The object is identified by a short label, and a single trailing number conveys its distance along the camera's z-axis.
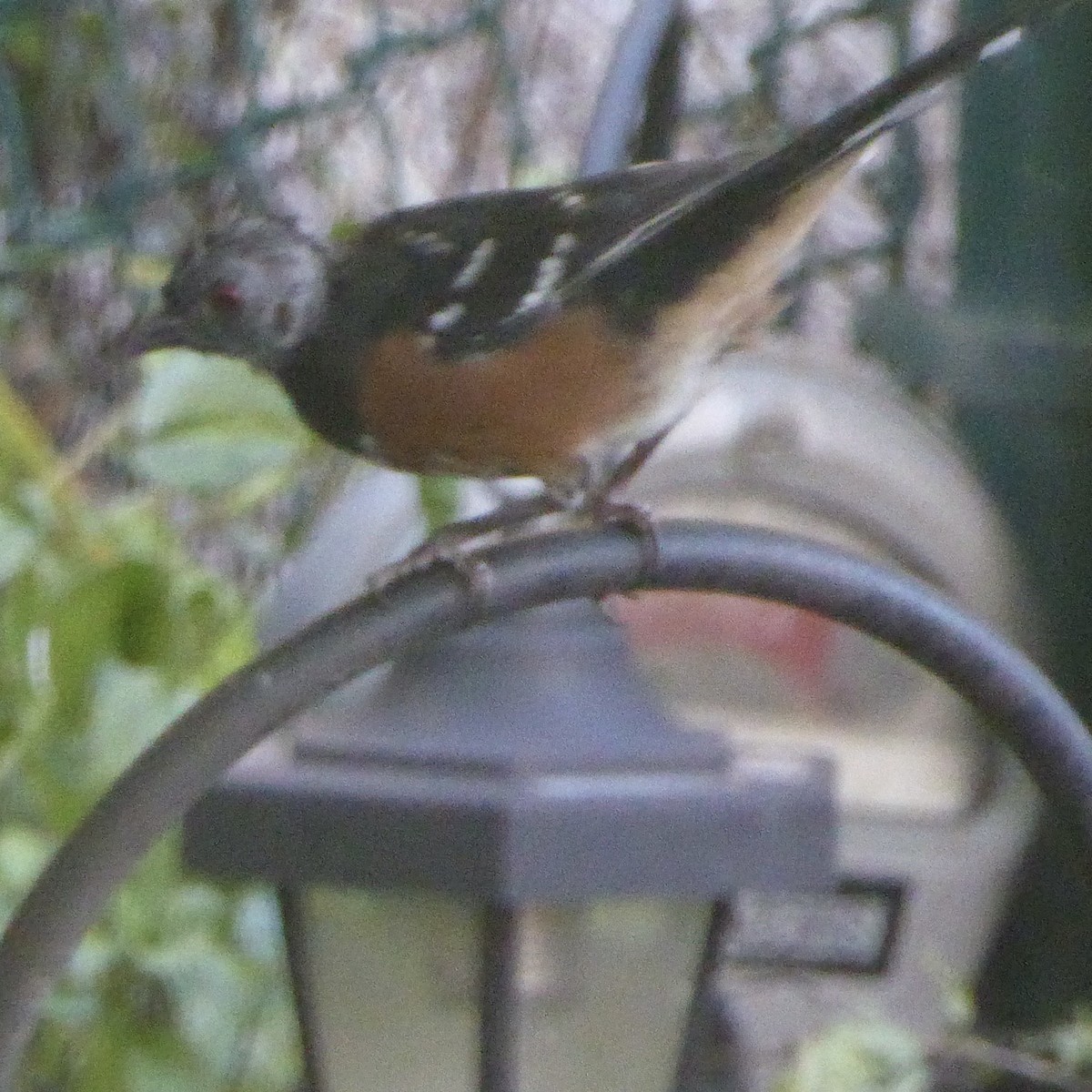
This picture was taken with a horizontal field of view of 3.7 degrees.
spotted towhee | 3.49
